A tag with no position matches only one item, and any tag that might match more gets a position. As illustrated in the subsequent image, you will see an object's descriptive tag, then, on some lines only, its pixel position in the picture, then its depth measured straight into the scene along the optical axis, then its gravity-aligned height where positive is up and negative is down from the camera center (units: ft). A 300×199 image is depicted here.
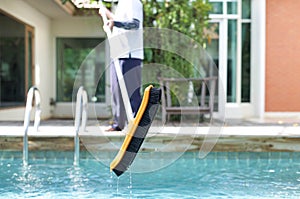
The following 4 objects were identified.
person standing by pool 19.59 +0.64
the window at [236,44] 47.67 +1.87
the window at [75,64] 53.19 +0.73
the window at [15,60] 41.07 +0.83
